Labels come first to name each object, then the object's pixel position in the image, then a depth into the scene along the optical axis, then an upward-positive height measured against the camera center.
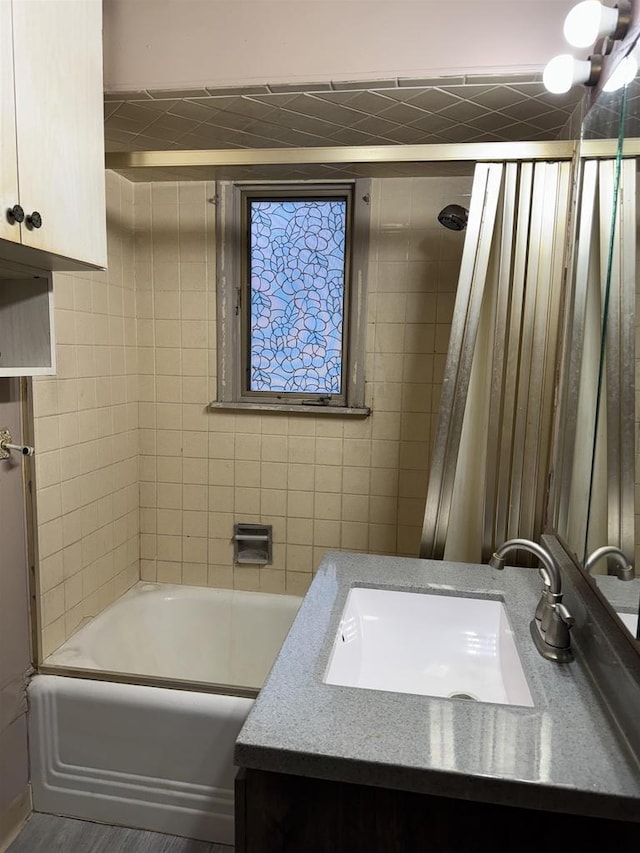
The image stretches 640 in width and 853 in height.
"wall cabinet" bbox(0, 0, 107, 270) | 1.01 +0.47
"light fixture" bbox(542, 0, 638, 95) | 1.13 +0.73
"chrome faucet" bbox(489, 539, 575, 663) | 1.05 -0.47
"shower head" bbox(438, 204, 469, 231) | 1.91 +0.55
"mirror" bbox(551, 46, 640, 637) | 1.00 +0.03
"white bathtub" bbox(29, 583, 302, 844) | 1.68 -1.18
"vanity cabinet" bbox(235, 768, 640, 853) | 0.76 -0.63
